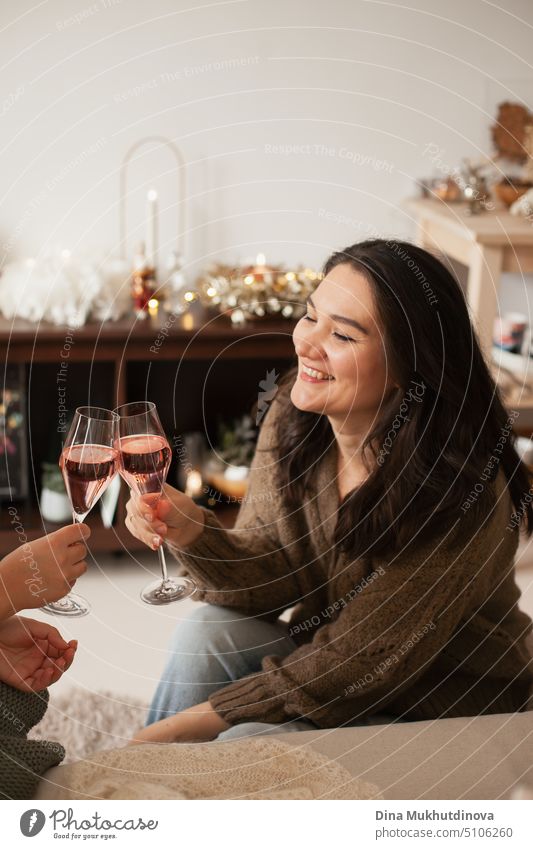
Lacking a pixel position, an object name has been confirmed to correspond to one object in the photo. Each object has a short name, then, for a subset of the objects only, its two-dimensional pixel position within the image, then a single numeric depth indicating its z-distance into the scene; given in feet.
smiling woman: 3.58
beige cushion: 3.54
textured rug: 5.14
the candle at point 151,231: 6.30
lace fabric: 3.34
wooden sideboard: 6.04
